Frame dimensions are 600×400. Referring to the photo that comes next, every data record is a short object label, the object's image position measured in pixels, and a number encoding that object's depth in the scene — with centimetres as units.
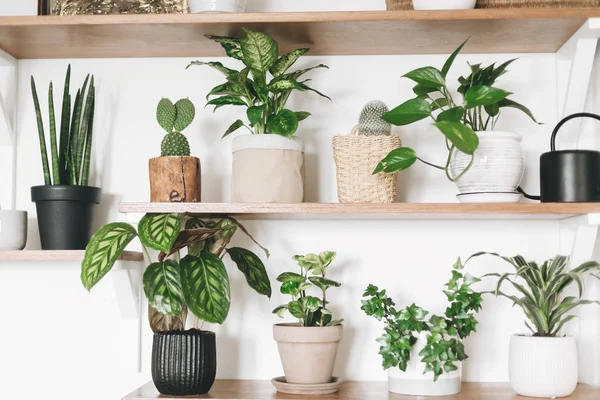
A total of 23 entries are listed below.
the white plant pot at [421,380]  149
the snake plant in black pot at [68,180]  161
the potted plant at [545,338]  148
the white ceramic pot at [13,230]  161
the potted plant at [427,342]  147
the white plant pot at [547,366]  147
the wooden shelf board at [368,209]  146
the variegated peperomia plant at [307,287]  153
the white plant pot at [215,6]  158
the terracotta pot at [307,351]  151
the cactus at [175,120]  158
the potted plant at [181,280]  142
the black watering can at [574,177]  149
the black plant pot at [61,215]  161
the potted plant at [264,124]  152
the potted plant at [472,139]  144
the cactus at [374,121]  155
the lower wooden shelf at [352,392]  149
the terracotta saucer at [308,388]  151
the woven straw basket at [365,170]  154
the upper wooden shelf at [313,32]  151
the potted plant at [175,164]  155
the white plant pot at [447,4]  153
